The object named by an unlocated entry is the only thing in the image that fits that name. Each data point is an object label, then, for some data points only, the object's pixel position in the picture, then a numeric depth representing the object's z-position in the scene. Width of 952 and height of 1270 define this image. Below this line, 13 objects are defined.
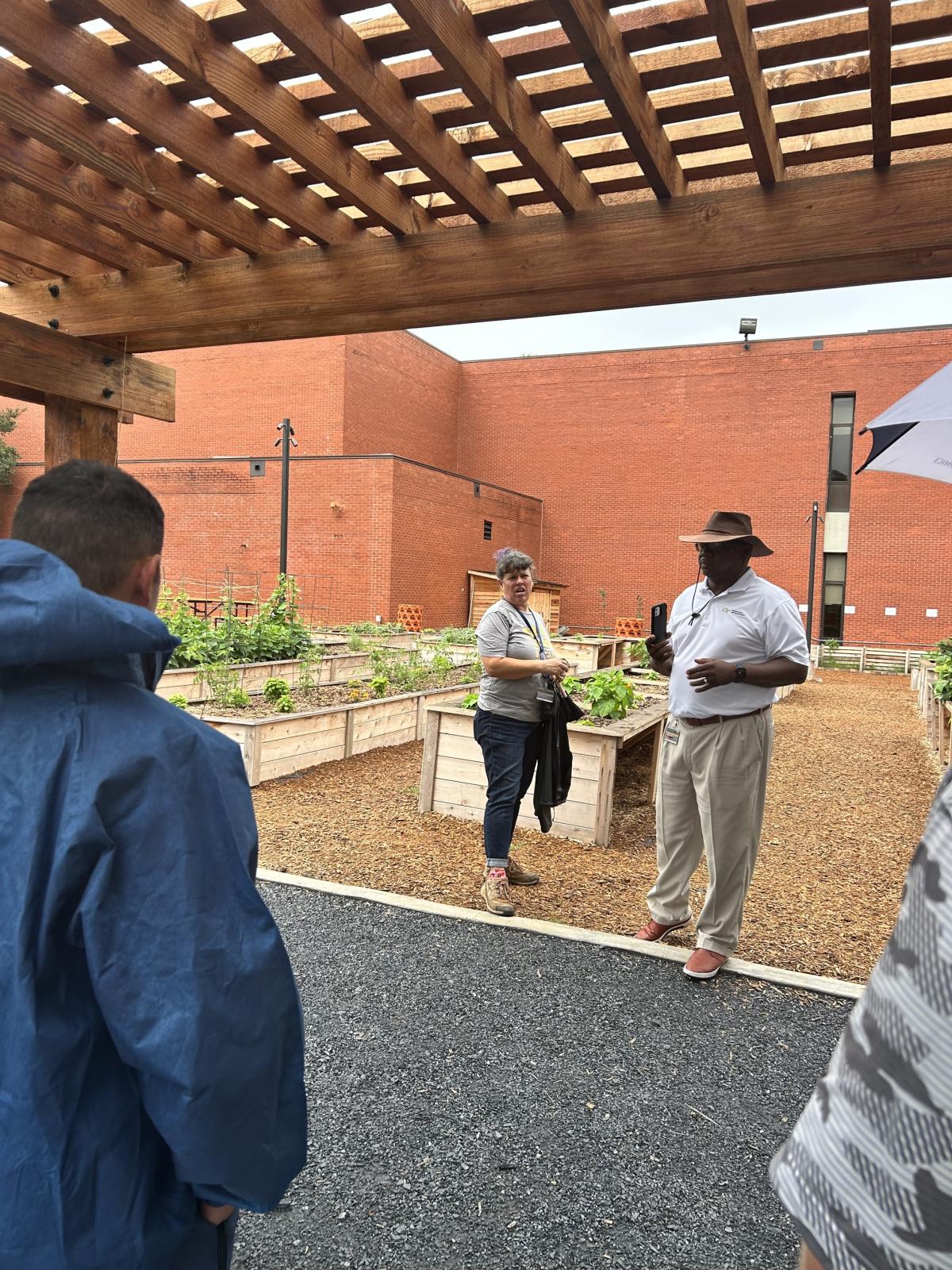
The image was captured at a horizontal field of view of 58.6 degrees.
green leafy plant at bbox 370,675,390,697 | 9.80
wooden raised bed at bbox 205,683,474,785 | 6.95
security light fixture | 31.48
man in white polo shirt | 3.78
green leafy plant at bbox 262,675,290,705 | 8.49
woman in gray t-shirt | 4.53
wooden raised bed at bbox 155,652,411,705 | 8.91
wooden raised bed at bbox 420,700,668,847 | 5.96
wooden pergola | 2.37
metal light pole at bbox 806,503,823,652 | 26.26
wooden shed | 29.22
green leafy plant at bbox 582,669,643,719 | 7.02
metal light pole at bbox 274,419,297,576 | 19.58
